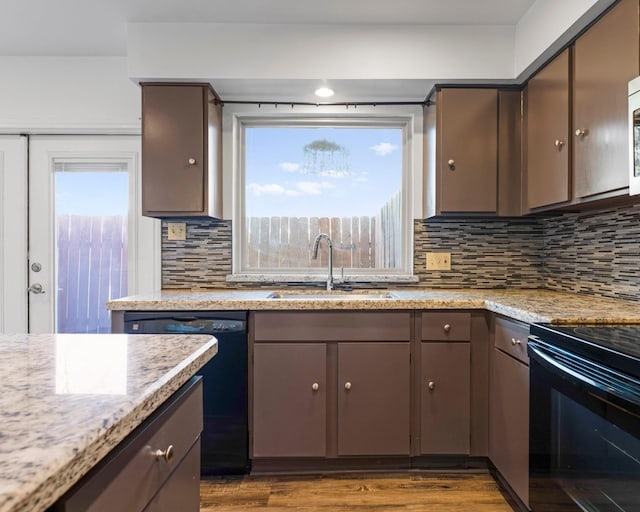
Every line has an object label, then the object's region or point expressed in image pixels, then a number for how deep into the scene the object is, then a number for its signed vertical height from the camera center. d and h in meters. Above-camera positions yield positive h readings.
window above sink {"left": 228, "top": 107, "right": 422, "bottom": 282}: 2.62 +0.40
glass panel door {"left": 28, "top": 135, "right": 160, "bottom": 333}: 2.59 +0.15
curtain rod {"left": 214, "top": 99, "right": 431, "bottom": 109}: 2.51 +0.95
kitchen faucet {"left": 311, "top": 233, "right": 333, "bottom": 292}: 2.42 -0.01
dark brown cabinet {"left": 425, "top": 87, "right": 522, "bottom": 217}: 2.23 +0.60
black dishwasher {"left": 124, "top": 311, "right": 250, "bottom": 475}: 1.94 -0.58
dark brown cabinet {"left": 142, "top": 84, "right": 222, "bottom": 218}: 2.23 +0.60
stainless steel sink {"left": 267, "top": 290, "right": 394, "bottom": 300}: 2.38 -0.23
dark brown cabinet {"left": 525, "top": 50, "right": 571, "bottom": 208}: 1.82 +0.59
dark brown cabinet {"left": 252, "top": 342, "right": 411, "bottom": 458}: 1.97 -0.70
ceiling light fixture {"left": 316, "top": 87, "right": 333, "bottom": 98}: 2.34 +0.96
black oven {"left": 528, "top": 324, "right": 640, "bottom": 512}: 0.94 -0.44
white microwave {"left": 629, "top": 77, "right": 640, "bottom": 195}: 1.30 +0.40
